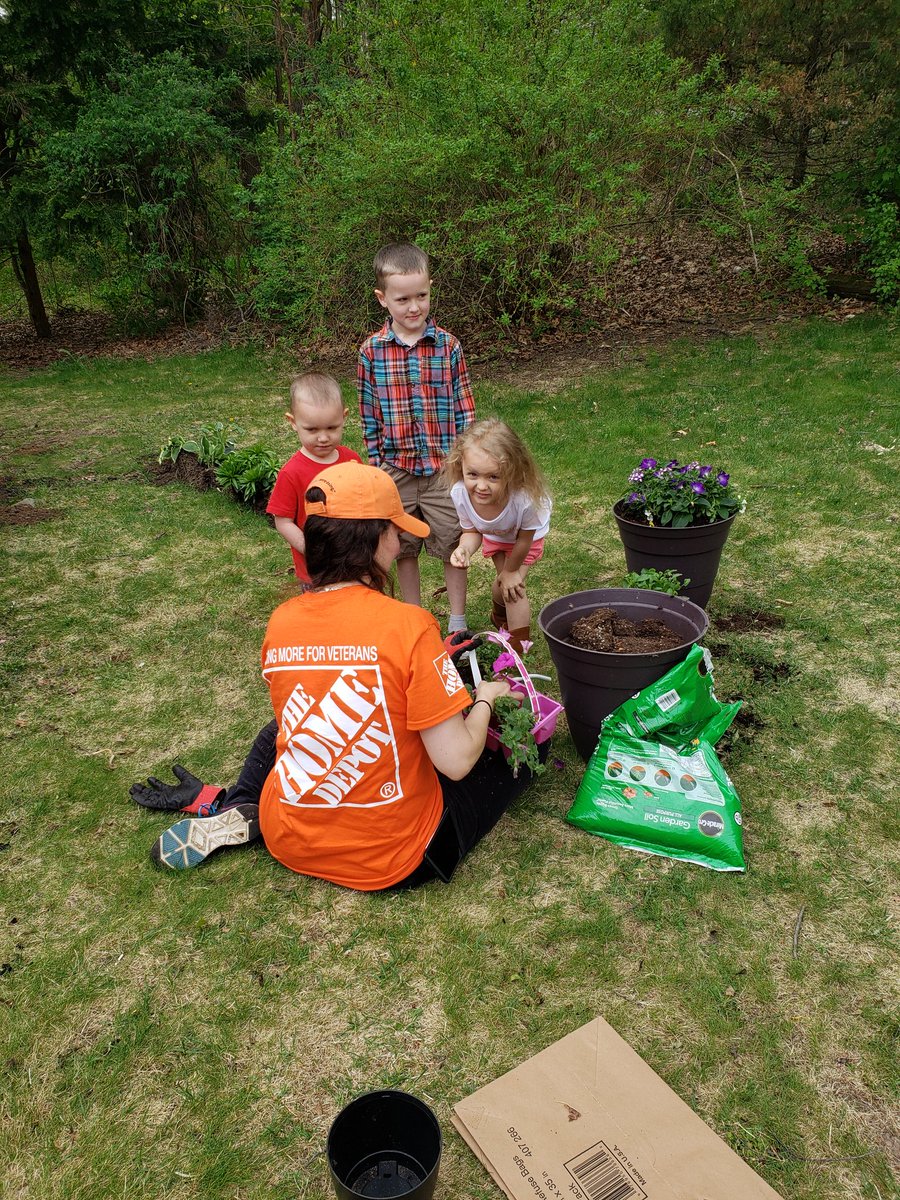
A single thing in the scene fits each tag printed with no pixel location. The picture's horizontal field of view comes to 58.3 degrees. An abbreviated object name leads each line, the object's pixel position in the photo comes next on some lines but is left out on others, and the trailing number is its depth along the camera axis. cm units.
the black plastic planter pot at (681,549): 357
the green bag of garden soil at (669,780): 254
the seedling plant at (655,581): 317
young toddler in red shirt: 316
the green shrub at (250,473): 567
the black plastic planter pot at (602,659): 274
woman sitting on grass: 213
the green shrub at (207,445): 621
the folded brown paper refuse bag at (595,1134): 172
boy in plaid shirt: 339
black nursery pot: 169
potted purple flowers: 359
